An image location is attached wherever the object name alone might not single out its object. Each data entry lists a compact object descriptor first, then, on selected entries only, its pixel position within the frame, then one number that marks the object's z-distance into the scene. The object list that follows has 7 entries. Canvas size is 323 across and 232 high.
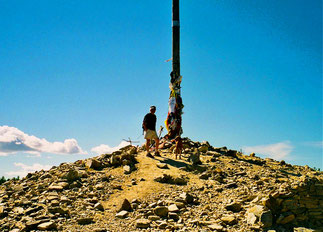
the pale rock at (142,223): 6.92
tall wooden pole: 14.91
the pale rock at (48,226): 6.97
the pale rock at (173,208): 7.47
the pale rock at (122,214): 7.55
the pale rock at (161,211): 7.44
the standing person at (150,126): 12.42
